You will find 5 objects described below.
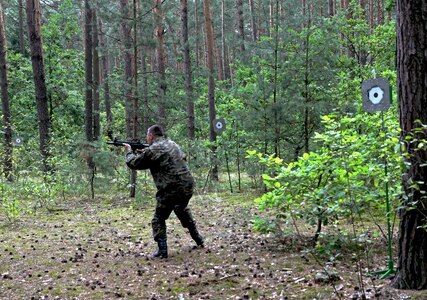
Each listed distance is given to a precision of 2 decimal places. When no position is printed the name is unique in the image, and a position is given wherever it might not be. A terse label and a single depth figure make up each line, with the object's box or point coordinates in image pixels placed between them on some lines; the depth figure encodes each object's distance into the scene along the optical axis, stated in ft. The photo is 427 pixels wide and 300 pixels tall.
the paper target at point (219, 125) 45.50
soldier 20.76
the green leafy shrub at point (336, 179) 14.46
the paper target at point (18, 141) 53.06
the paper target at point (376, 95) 16.14
